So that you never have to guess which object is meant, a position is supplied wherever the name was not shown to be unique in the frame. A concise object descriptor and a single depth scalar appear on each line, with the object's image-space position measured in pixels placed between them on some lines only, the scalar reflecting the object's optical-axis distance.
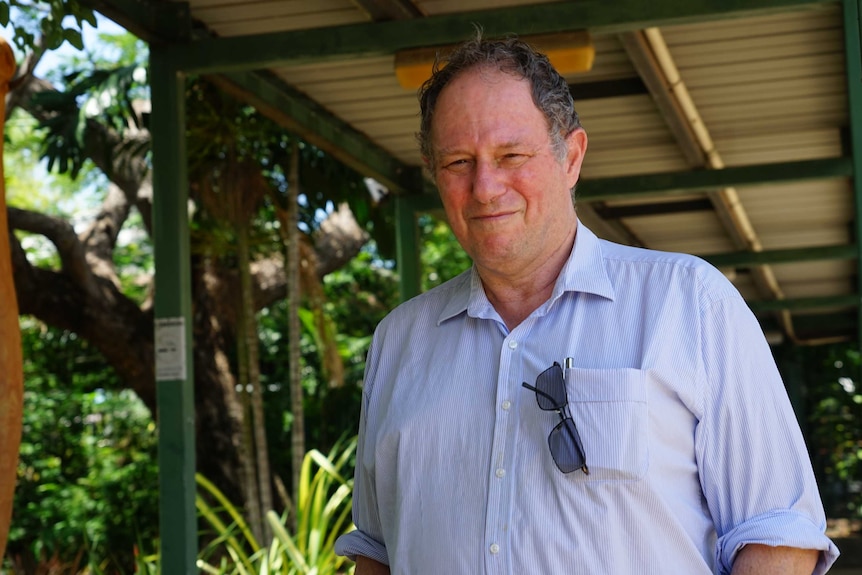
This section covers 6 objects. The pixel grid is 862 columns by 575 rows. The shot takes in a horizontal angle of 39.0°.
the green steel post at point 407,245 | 7.45
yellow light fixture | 4.30
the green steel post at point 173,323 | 4.44
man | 1.63
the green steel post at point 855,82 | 4.14
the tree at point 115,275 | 8.10
